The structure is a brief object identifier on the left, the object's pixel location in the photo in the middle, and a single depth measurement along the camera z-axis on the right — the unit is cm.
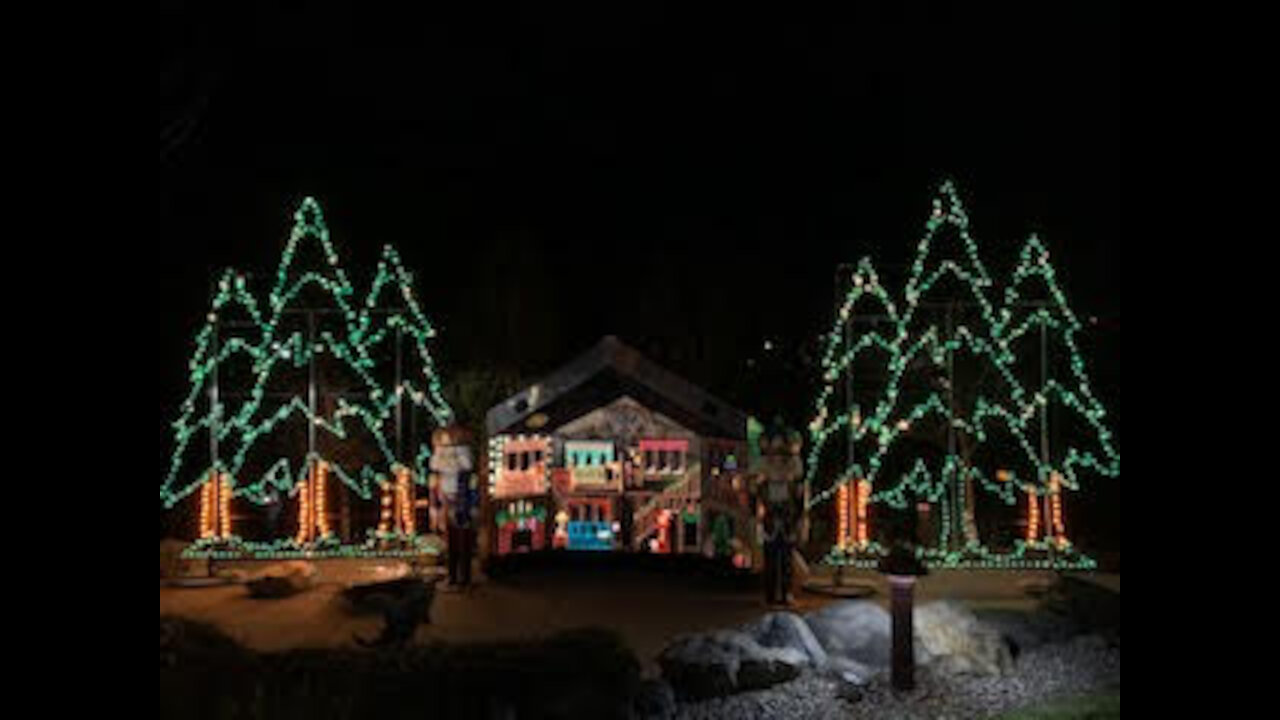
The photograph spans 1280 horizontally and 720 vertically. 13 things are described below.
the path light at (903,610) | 702
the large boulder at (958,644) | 749
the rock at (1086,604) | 838
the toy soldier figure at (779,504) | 949
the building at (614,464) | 1115
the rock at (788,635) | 754
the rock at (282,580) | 976
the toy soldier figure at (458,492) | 1017
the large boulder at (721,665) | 695
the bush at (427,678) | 605
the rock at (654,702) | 660
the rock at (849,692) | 692
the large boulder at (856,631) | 764
